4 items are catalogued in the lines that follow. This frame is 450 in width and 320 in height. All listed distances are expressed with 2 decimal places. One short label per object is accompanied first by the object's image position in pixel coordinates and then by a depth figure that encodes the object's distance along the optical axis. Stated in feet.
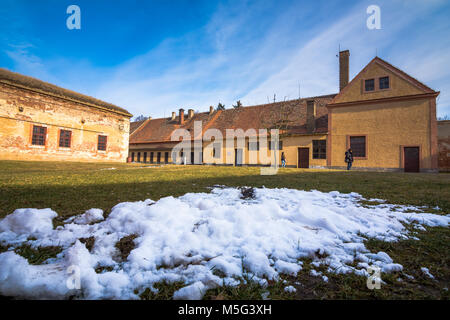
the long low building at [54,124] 52.22
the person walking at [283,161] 68.54
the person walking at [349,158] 53.93
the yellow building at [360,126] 53.67
